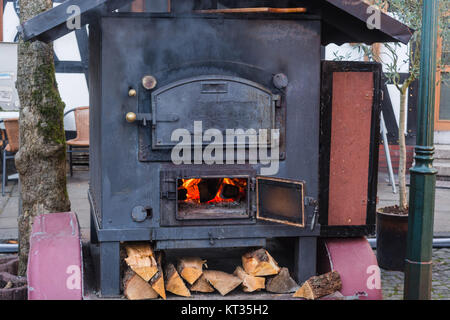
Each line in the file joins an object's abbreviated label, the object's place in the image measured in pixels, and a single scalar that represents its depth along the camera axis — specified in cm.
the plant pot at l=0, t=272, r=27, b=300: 407
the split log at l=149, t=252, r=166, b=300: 364
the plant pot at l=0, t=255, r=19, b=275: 476
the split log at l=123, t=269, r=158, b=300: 363
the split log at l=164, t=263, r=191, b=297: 371
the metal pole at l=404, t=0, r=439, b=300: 357
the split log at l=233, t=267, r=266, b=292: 378
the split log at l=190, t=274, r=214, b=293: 378
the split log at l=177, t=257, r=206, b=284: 376
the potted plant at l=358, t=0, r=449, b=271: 545
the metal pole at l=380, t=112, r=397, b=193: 876
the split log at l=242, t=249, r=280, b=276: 379
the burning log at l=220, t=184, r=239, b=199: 417
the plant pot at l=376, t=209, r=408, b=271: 544
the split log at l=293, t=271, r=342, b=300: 365
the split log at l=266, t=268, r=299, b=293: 380
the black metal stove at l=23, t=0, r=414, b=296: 360
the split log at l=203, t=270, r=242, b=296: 374
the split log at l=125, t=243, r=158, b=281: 363
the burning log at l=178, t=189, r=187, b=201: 417
